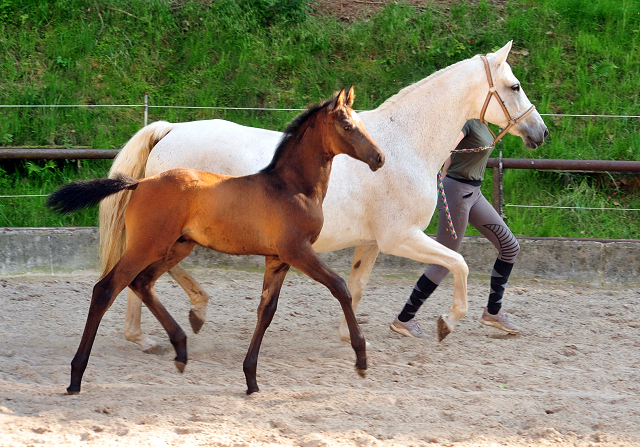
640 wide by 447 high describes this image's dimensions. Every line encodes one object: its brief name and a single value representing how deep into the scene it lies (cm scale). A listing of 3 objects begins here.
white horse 899
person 961
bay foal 711
